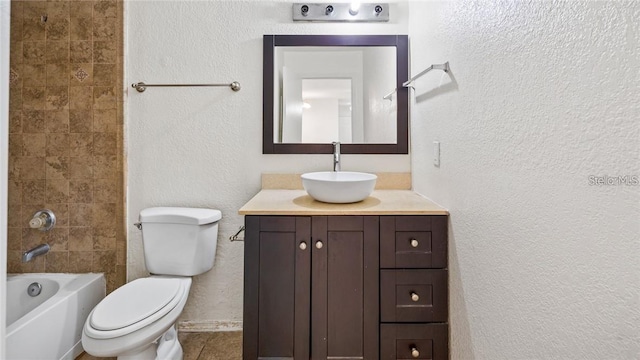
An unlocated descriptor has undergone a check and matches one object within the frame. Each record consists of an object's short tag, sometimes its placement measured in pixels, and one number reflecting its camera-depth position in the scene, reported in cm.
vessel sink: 140
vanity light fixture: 189
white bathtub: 135
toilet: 125
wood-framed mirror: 191
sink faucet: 182
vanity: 131
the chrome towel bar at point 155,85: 187
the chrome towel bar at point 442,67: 129
